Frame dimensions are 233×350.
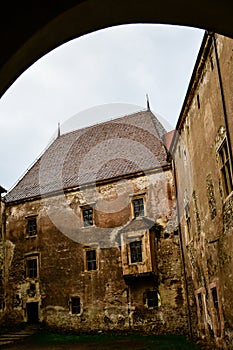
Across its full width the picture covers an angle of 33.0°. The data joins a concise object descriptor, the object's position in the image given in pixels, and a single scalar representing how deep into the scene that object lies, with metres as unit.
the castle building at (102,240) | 19.61
